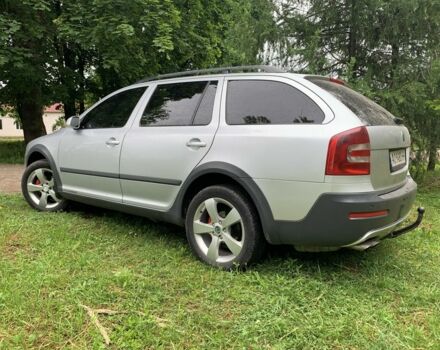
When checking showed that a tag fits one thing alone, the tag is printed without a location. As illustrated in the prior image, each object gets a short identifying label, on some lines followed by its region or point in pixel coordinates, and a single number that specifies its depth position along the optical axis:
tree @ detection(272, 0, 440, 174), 6.51
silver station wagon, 2.95
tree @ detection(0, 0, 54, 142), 8.47
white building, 47.38
